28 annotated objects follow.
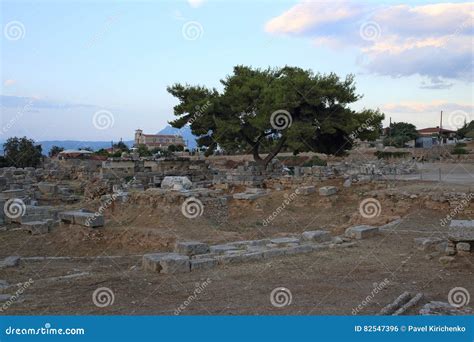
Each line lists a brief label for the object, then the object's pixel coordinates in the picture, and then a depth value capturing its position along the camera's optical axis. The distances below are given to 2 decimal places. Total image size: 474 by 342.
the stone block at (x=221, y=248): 10.26
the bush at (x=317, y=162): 41.12
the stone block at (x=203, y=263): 8.95
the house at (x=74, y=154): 56.61
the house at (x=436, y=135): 69.71
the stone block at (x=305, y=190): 21.11
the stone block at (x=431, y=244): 10.23
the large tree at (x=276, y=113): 28.36
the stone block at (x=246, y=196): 20.55
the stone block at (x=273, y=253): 9.94
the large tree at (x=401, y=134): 67.93
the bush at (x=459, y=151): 46.30
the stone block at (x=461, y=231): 9.00
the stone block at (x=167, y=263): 8.73
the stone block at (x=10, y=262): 9.62
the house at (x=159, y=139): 104.81
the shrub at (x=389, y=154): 48.84
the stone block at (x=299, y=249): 10.24
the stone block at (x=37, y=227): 13.34
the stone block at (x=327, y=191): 20.58
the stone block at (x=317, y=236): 11.59
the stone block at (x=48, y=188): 24.64
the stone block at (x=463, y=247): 9.08
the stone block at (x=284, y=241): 11.16
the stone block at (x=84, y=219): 13.23
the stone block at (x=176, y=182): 22.24
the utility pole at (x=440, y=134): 65.72
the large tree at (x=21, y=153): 47.25
